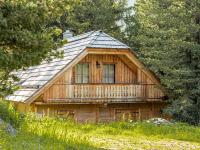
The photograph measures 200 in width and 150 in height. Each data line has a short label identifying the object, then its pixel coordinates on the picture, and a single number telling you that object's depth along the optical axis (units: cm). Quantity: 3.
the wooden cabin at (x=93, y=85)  2308
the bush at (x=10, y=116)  1267
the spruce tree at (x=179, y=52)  2177
